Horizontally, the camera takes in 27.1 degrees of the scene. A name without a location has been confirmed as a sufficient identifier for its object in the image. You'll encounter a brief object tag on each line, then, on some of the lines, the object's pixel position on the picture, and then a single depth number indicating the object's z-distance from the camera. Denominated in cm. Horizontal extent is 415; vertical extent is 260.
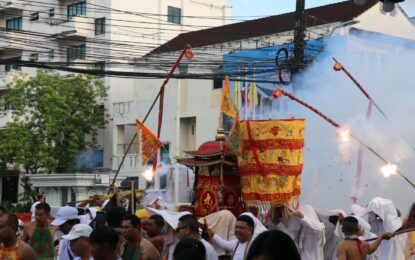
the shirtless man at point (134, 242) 764
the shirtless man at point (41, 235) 894
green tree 3556
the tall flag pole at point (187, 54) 1839
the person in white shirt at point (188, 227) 838
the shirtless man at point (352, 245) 896
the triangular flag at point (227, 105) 1727
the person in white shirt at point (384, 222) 1242
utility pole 1823
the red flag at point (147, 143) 1803
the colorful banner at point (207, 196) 1588
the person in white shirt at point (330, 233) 1327
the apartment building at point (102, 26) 3931
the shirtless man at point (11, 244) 731
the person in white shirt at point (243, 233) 879
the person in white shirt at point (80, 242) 741
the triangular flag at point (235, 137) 1360
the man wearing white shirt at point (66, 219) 912
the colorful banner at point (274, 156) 1333
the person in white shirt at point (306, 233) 1251
